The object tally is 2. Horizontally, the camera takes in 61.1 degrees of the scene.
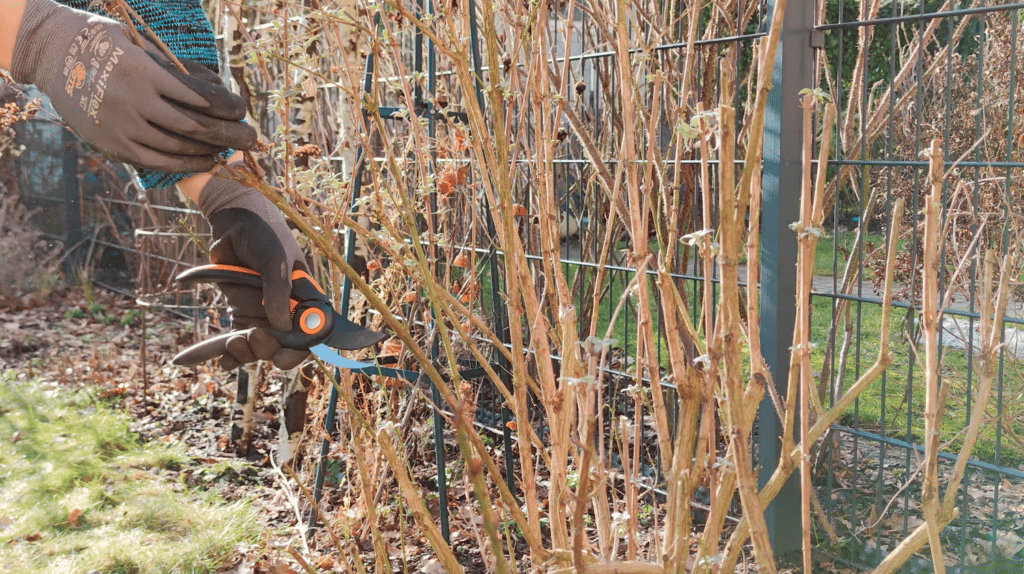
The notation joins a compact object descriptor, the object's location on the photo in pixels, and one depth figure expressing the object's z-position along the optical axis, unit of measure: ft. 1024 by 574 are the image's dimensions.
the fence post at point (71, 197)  29.37
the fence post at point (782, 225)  9.27
